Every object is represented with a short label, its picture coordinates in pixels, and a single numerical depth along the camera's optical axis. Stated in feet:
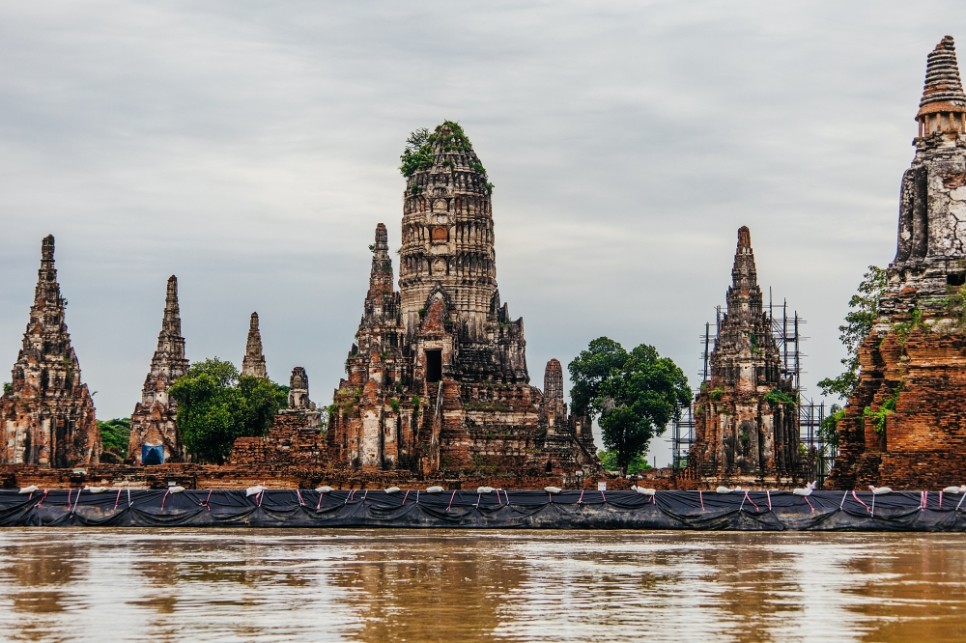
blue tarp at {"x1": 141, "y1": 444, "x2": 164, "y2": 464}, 253.65
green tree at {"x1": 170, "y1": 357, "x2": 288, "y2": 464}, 261.65
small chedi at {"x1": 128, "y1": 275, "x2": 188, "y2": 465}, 272.51
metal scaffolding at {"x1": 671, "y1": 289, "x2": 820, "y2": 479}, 259.39
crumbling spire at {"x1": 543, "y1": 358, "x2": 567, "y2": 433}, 274.57
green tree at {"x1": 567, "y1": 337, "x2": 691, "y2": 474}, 322.34
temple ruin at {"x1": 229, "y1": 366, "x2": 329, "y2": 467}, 204.03
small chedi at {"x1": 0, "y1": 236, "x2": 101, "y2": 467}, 247.29
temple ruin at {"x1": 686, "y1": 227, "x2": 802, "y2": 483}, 230.07
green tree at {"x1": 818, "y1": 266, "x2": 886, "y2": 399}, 196.75
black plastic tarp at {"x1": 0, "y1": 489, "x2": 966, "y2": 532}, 115.96
